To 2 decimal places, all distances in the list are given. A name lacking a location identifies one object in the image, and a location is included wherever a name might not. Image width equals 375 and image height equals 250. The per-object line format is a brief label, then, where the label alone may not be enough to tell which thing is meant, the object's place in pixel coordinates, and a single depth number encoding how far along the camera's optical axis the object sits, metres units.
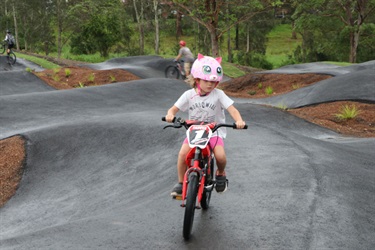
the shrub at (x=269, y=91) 22.44
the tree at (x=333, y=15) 34.28
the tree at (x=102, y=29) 46.28
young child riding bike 4.82
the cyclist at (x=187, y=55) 21.66
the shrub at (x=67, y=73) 26.89
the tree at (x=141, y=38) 46.89
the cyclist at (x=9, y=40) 28.32
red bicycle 4.33
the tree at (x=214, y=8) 29.25
